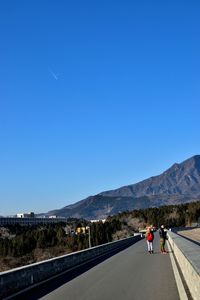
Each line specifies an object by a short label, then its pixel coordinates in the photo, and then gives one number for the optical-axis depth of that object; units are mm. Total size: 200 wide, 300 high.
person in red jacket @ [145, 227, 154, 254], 33844
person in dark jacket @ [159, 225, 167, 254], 33531
